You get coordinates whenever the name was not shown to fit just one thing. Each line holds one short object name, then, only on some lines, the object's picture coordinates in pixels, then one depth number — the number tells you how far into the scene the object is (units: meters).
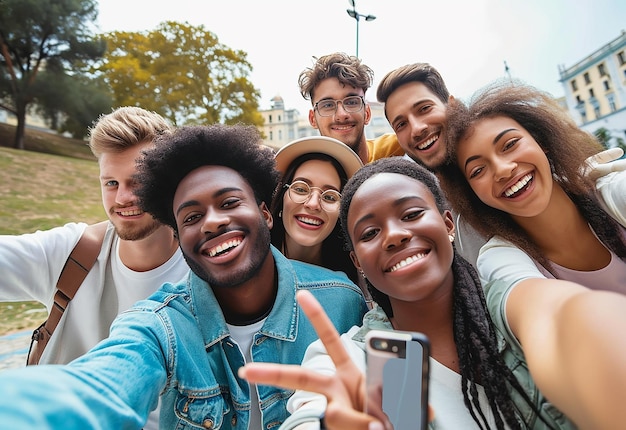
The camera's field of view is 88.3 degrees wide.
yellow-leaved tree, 17.00
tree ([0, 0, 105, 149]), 14.77
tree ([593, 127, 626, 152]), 24.34
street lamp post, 8.12
